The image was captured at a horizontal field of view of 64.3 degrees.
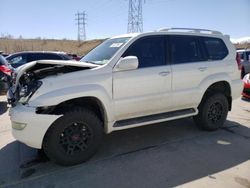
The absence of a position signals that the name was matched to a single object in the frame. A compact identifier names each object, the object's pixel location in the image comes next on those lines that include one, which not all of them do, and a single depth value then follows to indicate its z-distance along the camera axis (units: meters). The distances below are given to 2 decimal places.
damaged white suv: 2.69
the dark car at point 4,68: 5.94
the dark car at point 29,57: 8.46
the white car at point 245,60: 10.10
